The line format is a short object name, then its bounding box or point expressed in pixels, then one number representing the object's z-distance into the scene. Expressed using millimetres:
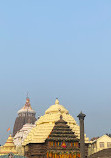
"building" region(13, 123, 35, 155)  74500
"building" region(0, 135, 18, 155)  49438
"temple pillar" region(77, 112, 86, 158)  36250
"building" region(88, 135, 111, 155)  53406
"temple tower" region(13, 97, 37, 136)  96312
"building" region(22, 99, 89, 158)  44156
